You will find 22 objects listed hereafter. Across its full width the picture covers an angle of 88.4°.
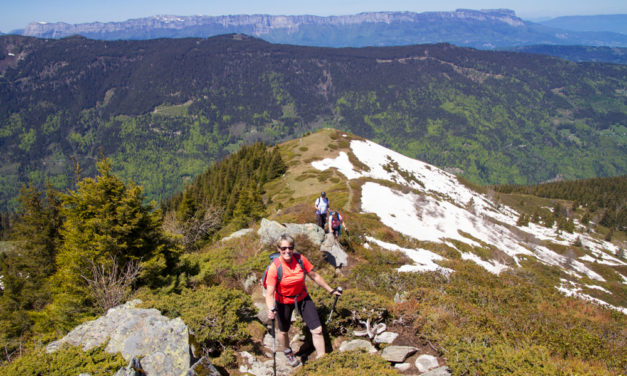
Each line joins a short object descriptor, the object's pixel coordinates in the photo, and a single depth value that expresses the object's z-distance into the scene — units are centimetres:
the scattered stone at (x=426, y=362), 707
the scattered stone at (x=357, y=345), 789
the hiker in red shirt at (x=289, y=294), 719
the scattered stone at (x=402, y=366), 722
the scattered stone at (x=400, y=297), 1075
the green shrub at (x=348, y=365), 607
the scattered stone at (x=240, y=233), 2200
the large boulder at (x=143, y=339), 623
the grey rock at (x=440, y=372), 657
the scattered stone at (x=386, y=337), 822
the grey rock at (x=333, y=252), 1652
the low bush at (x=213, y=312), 776
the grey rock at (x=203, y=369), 621
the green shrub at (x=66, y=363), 593
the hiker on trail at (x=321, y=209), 1911
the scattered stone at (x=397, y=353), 733
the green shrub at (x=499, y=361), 622
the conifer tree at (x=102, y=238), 1254
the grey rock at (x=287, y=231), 1691
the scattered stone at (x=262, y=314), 975
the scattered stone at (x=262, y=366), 768
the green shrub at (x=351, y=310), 888
